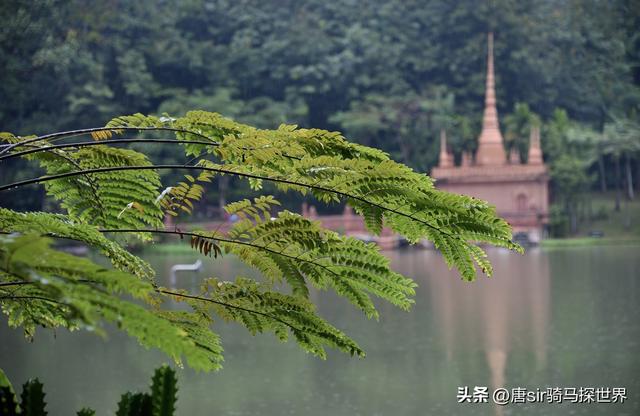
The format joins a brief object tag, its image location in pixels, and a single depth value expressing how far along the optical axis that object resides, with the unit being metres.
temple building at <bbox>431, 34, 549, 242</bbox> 30.82
